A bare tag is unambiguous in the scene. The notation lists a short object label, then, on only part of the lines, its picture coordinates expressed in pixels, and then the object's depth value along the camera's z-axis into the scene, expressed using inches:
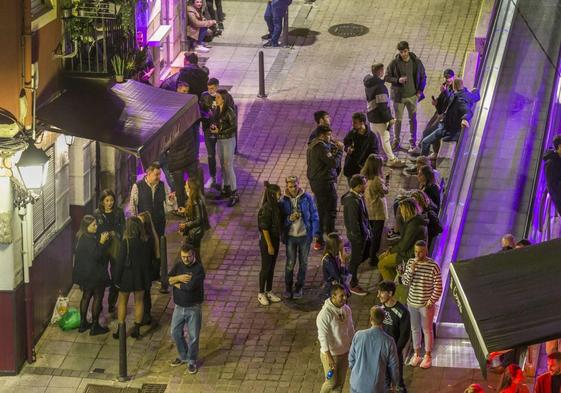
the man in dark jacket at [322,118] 878.8
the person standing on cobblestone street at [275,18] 1203.9
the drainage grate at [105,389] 732.7
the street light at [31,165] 697.0
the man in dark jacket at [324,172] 852.0
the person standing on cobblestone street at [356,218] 800.3
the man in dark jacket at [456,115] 948.6
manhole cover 1262.3
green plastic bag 786.2
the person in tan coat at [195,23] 1168.8
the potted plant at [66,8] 770.2
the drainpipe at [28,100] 706.2
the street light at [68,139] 812.0
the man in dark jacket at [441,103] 958.4
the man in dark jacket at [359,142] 890.1
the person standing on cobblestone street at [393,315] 675.4
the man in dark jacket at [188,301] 723.4
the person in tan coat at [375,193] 826.2
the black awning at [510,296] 554.9
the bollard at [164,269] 805.2
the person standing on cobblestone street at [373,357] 649.6
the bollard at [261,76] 1093.8
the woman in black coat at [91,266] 766.5
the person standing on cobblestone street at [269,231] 788.6
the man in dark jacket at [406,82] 992.2
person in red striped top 718.5
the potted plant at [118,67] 791.1
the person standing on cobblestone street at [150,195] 820.6
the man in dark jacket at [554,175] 804.0
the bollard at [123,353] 724.7
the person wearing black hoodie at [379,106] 955.3
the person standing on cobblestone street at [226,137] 917.8
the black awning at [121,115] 749.9
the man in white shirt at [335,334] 681.6
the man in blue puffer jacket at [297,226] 796.6
